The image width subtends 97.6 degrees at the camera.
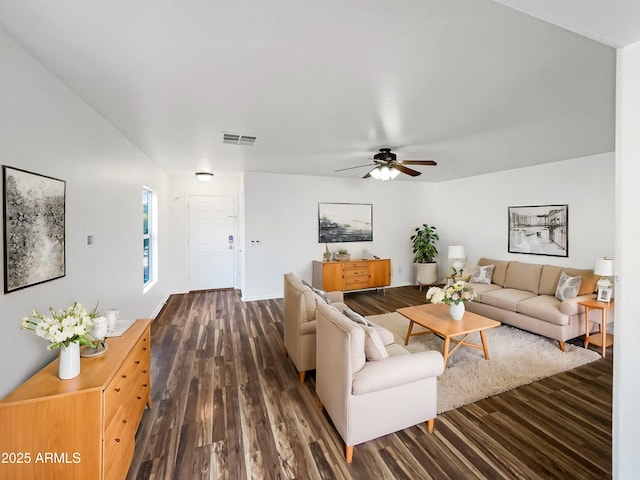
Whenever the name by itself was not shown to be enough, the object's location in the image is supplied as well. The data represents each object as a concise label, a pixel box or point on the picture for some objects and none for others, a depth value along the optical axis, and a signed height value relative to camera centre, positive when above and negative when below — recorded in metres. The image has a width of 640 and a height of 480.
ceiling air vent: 3.13 +1.14
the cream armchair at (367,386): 1.76 -0.99
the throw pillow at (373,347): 1.91 -0.74
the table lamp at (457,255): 5.26 -0.31
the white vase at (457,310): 3.05 -0.78
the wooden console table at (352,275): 5.38 -0.72
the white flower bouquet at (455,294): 3.03 -0.61
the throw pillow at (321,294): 2.96 -0.61
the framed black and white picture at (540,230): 4.31 +0.15
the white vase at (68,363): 1.43 -0.64
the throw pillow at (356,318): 2.25 -0.66
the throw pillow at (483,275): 4.75 -0.62
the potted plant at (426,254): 6.14 -0.35
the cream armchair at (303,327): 2.58 -0.83
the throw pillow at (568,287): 3.57 -0.63
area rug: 2.49 -1.31
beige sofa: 3.34 -0.83
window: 4.50 +0.03
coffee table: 2.80 -0.90
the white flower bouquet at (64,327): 1.38 -0.45
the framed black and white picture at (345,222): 5.86 +0.34
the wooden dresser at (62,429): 1.23 -0.87
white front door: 5.87 -0.08
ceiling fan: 3.47 +0.91
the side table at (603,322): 3.15 -0.95
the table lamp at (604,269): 3.23 -0.36
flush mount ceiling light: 5.22 +1.17
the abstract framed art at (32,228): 1.42 +0.06
